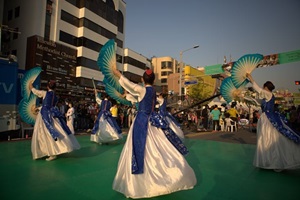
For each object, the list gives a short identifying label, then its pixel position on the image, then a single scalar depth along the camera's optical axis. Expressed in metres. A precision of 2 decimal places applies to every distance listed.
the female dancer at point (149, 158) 2.78
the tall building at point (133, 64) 35.28
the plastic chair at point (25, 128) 8.75
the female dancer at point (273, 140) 4.47
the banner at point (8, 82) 7.28
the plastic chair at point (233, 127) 14.95
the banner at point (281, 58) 15.76
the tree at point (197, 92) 31.90
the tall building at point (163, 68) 53.38
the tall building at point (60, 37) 20.52
